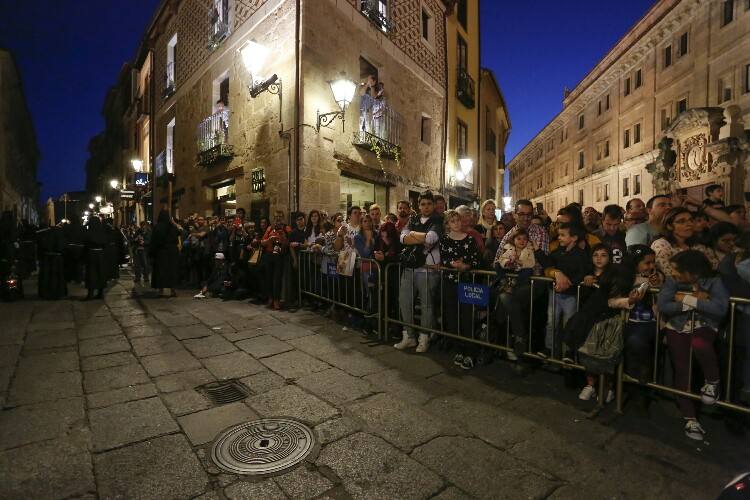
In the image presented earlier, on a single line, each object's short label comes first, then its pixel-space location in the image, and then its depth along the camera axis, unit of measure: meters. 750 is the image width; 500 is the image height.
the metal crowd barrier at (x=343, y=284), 5.72
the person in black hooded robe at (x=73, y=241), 8.73
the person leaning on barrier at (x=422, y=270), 5.05
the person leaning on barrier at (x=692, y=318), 2.96
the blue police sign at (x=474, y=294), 4.42
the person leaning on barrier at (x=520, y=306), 4.15
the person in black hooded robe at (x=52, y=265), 8.42
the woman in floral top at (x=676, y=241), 3.50
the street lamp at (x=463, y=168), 16.70
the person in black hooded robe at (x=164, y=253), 8.49
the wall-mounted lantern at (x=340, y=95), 9.30
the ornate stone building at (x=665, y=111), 18.80
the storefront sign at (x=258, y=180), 10.30
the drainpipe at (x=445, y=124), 15.71
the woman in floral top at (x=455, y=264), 4.68
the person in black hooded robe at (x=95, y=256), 8.50
